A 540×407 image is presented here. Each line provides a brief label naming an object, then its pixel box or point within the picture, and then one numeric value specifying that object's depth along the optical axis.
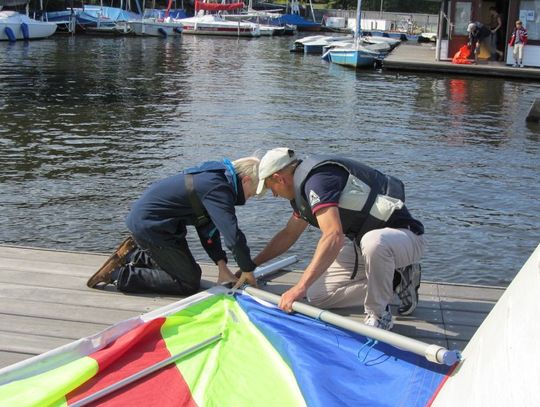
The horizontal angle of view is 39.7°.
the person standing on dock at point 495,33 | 28.14
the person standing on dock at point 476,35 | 27.17
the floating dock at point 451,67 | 26.27
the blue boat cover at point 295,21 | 66.56
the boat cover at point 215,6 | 58.94
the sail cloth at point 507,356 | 2.69
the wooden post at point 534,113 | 18.67
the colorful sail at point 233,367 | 3.78
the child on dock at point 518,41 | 26.45
